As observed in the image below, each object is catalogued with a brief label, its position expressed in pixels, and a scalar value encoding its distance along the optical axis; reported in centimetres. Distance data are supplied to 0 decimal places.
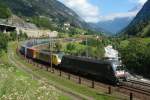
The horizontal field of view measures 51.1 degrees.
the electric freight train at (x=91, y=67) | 2006
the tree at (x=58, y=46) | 6239
